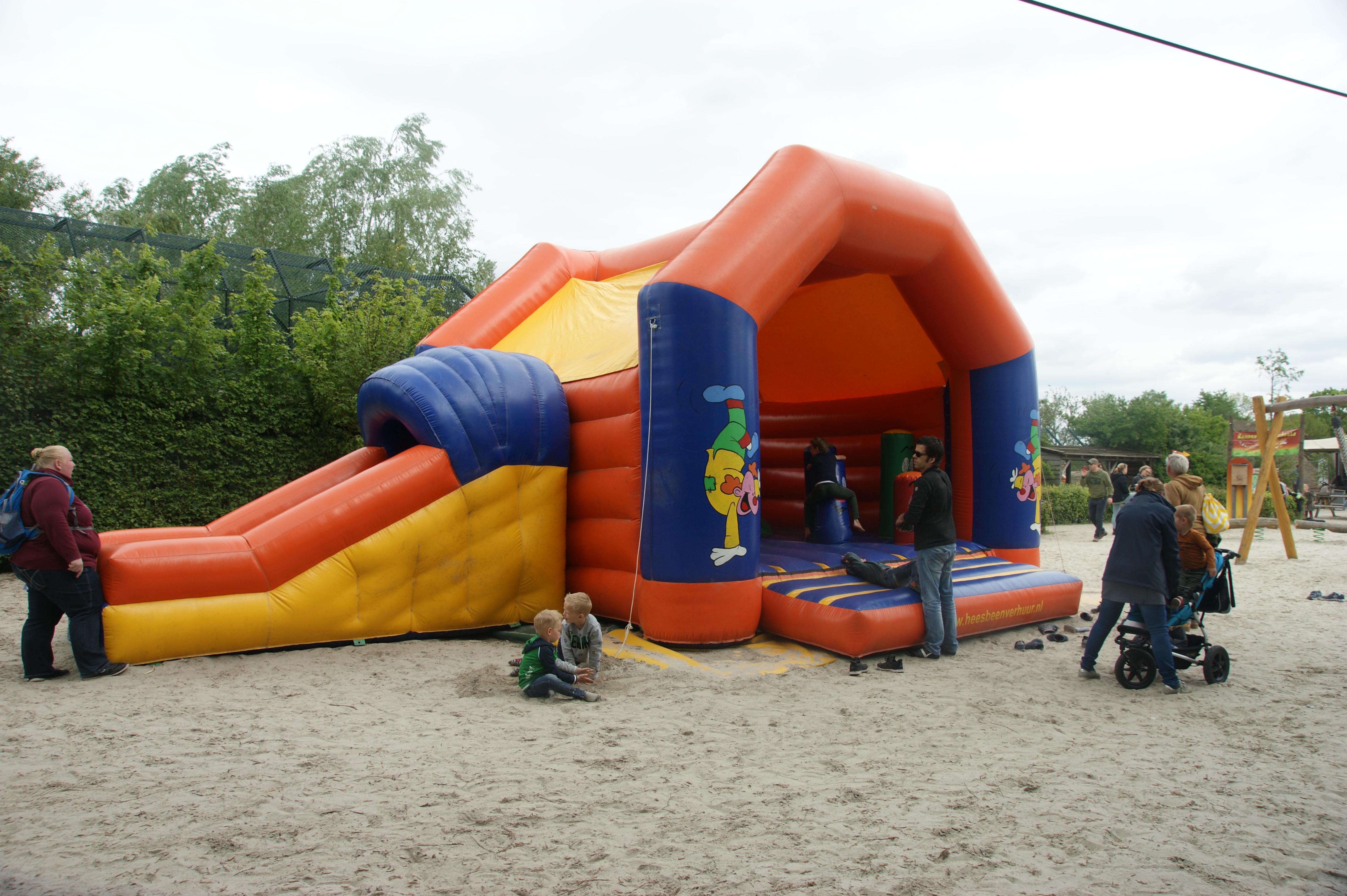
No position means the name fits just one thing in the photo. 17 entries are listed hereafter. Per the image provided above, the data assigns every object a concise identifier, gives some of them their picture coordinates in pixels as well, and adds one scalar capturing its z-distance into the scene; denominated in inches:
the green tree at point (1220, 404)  1592.0
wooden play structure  369.4
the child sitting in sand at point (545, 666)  157.8
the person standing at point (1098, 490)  491.5
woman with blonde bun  161.3
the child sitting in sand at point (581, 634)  167.9
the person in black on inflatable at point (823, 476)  277.6
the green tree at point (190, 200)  914.1
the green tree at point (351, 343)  362.3
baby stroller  166.6
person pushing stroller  163.0
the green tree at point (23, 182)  761.0
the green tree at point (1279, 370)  1610.5
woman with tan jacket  206.2
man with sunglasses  193.2
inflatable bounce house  187.2
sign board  472.4
